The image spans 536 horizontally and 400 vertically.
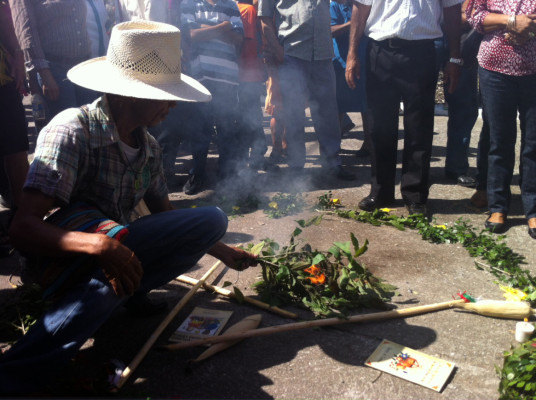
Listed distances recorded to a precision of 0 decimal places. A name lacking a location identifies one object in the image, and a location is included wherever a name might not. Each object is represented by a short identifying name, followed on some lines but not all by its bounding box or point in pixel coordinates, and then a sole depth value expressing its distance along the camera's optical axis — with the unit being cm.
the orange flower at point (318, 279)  331
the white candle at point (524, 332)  280
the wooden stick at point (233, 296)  313
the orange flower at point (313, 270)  337
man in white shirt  447
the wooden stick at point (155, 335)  252
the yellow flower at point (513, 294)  330
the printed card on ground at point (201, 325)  292
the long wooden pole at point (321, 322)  273
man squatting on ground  228
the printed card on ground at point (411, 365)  254
